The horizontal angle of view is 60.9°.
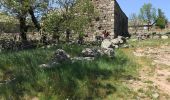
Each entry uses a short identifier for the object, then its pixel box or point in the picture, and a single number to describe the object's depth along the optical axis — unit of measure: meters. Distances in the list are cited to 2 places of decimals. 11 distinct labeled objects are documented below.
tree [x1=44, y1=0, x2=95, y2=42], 11.75
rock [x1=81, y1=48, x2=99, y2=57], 6.53
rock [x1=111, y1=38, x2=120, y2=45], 11.09
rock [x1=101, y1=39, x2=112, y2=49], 9.38
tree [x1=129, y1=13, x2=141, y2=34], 32.63
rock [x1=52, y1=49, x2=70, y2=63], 5.75
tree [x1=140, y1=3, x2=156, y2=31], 32.76
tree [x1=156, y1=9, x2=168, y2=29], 31.24
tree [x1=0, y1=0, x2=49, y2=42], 11.56
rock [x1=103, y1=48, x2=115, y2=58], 6.71
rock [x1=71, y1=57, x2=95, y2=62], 6.05
